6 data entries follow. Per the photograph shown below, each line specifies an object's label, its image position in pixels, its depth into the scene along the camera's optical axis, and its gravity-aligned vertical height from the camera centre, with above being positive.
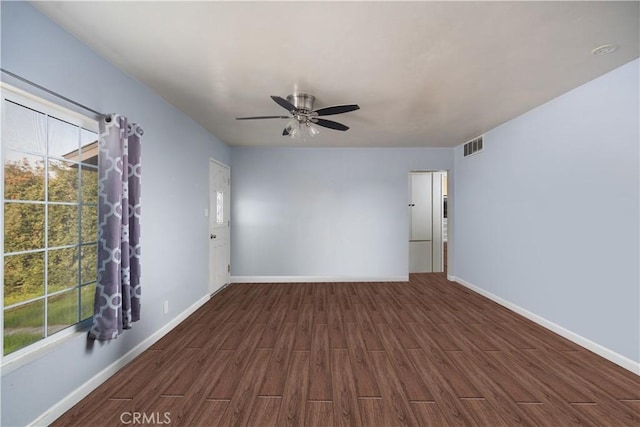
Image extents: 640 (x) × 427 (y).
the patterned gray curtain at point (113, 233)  2.03 -0.19
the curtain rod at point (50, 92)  1.52 +0.76
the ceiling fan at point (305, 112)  2.56 +1.00
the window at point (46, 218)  1.57 -0.07
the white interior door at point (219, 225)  4.32 -0.26
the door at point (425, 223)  5.85 -0.25
